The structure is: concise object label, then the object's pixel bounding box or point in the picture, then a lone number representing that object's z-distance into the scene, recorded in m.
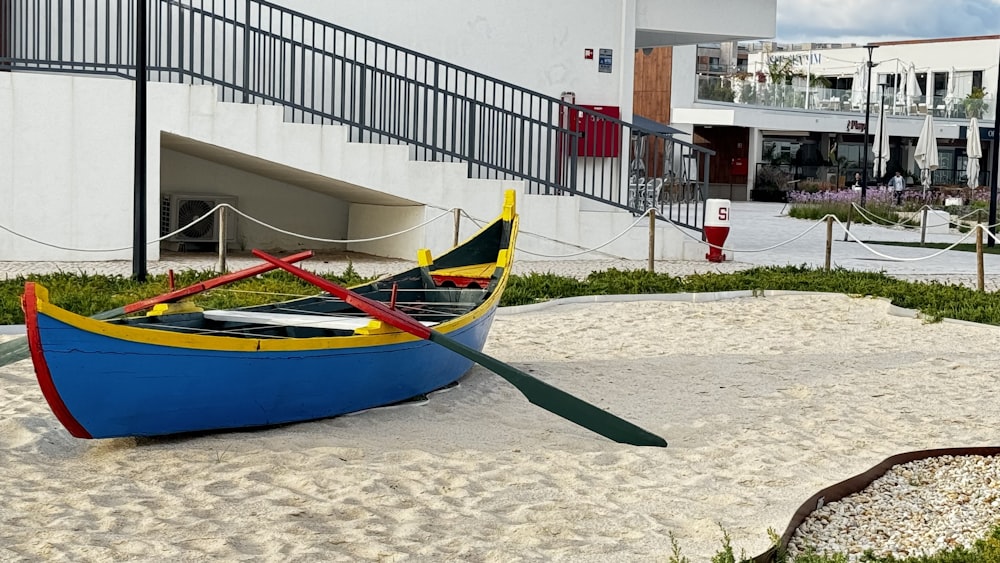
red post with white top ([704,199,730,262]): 17.66
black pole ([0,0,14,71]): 16.62
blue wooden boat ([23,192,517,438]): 6.23
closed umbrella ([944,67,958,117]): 51.75
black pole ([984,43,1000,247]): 22.66
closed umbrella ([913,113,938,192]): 35.32
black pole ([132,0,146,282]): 12.59
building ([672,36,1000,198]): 47.22
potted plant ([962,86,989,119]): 51.34
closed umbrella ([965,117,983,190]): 33.59
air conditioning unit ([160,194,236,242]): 17.09
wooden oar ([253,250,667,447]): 6.94
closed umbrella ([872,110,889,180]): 36.94
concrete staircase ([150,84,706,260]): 15.55
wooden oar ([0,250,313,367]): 7.66
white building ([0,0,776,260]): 15.27
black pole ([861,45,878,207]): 34.06
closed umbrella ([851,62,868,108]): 49.38
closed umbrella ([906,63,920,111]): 50.00
